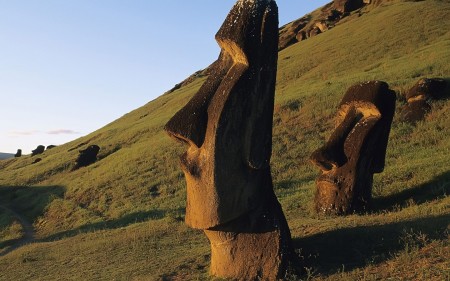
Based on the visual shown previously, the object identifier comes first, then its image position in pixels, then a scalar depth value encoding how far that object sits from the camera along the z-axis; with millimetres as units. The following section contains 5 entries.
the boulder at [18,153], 98688
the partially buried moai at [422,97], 27062
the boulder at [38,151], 85375
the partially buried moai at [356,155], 14508
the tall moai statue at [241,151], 9031
